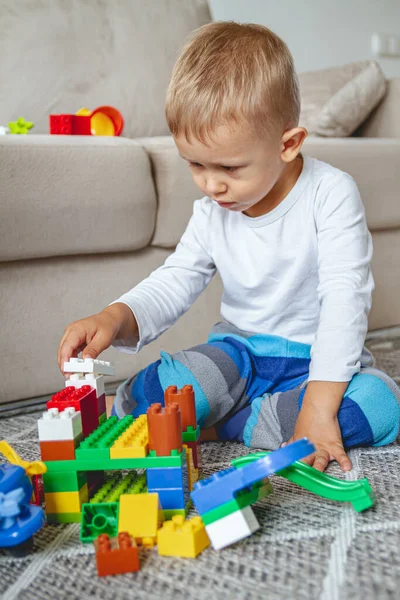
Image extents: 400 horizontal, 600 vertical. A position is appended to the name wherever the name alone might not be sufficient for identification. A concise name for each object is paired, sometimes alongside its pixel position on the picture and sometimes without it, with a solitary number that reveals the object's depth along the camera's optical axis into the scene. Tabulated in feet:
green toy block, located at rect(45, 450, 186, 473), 1.96
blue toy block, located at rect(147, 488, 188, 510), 1.99
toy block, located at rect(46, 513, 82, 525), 2.08
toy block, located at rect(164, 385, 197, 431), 2.28
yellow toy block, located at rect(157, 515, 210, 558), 1.80
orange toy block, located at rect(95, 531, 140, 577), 1.74
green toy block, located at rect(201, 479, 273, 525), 1.80
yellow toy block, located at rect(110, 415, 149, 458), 1.98
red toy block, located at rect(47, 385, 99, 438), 2.10
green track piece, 1.99
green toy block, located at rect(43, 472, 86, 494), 2.03
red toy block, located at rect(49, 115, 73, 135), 4.20
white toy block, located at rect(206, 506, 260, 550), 1.80
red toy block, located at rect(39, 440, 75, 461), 2.01
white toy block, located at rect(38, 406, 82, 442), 2.00
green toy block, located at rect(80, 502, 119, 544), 1.93
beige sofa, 3.43
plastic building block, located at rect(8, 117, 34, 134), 4.30
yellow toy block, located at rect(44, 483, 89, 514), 2.07
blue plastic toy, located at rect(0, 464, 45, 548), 1.82
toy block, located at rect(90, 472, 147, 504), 2.11
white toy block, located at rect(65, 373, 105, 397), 2.31
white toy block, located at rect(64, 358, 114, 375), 2.31
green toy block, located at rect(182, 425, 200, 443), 2.28
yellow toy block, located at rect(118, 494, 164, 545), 1.86
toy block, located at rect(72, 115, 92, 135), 4.27
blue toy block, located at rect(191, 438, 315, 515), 1.75
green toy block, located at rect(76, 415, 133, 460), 2.00
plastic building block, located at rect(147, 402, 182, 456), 1.95
